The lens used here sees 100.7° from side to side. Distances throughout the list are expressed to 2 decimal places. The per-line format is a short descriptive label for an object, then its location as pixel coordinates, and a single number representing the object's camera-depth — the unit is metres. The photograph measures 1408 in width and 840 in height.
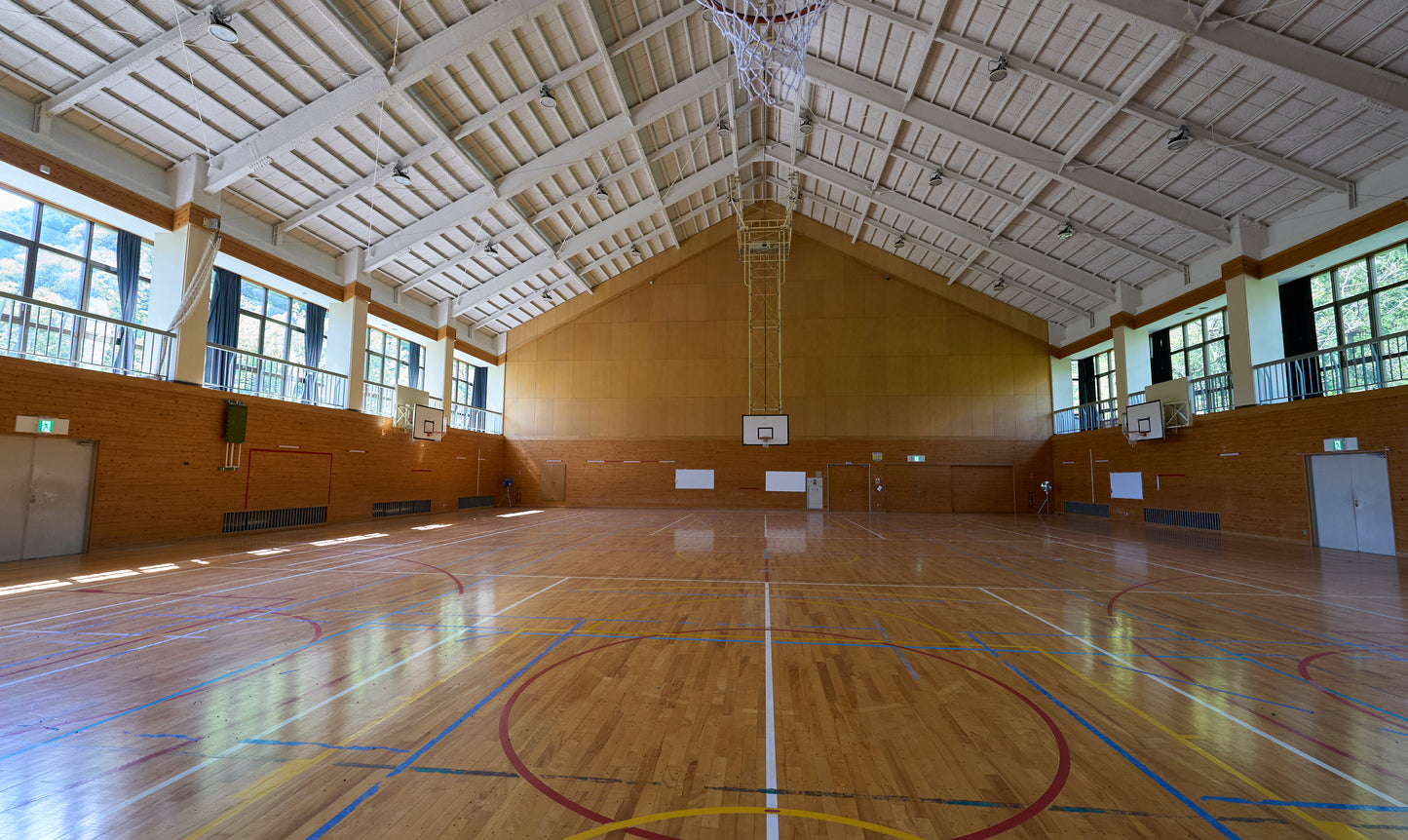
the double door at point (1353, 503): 11.77
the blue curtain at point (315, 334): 17.36
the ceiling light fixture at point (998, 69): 12.23
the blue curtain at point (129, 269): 12.31
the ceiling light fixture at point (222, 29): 8.77
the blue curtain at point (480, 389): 25.31
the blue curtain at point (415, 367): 22.16
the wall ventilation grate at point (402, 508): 17.94
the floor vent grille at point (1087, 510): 20.21
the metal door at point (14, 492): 9.42
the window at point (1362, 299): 12.60
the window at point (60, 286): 10.05
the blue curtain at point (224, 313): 14.42
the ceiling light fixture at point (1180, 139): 11.77
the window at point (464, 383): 24.34
